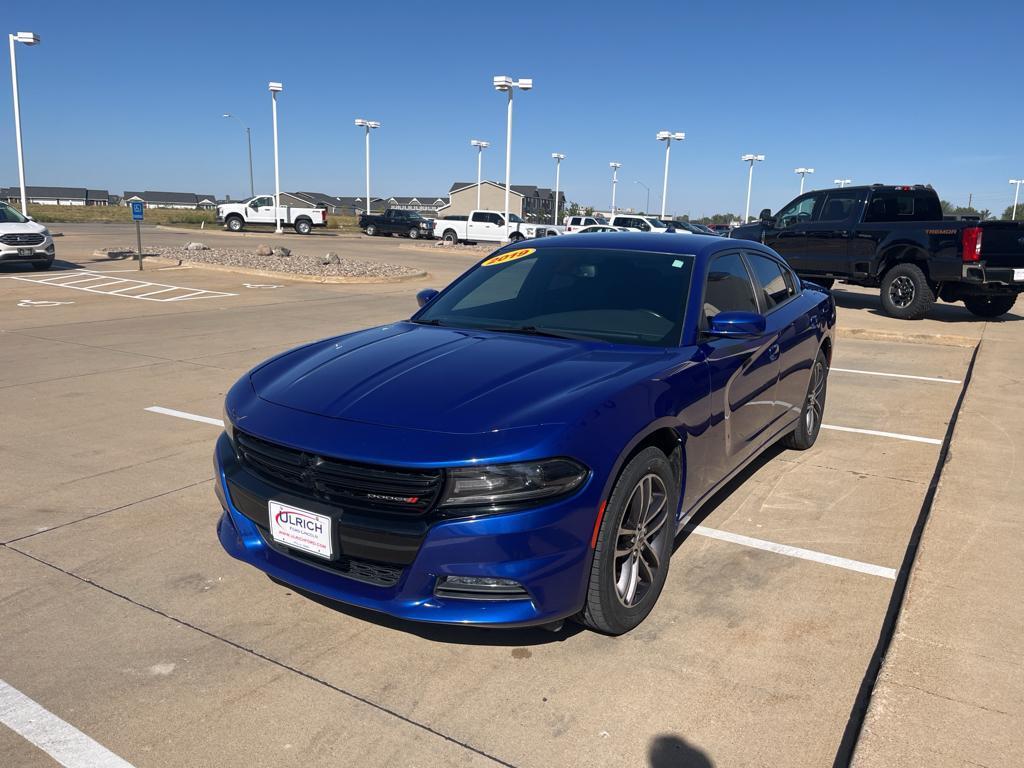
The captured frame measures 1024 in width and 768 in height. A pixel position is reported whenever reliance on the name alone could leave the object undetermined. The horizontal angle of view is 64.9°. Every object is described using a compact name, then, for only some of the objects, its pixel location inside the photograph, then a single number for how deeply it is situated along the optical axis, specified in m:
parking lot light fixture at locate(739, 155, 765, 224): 63.91
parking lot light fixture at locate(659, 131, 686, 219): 51.31
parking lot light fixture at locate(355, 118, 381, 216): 57.47
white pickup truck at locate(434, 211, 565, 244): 38.53
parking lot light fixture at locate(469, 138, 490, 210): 60.72
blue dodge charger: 2.74
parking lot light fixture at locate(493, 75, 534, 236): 35.53
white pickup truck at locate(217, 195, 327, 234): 42.03
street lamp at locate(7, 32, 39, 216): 26.45
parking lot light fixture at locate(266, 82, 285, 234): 41.31
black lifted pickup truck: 12.20
